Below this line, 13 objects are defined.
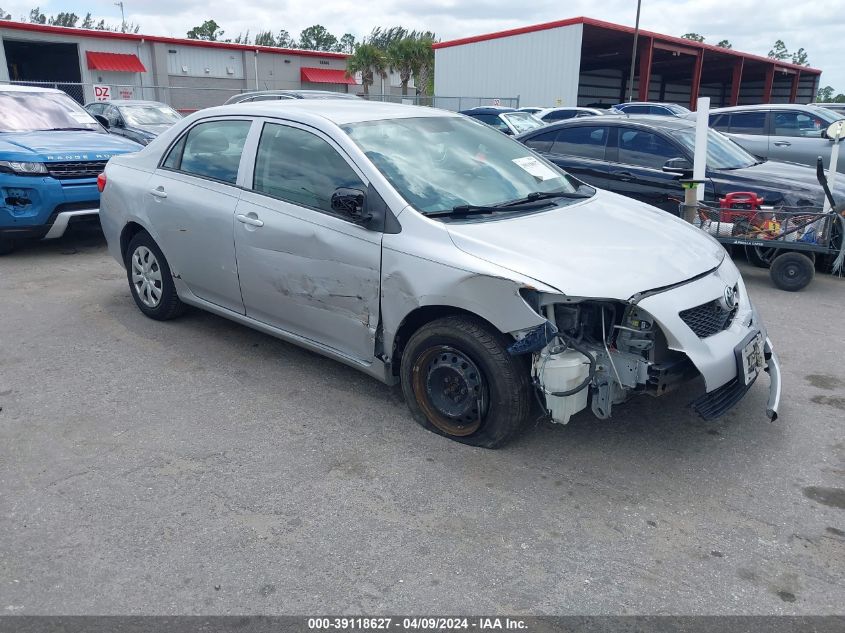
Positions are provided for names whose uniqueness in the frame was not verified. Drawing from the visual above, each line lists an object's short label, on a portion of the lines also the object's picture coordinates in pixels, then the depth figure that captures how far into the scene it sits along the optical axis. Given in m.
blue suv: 7.50
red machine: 6.82
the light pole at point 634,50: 29.58
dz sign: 18.53
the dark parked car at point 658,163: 7.39
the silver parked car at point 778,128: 12.12
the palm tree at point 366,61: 45.03
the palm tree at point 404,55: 46.09
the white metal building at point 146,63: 32.47
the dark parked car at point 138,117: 13.48
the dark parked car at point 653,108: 19.15
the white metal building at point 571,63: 29.61
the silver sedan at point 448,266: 3.37
